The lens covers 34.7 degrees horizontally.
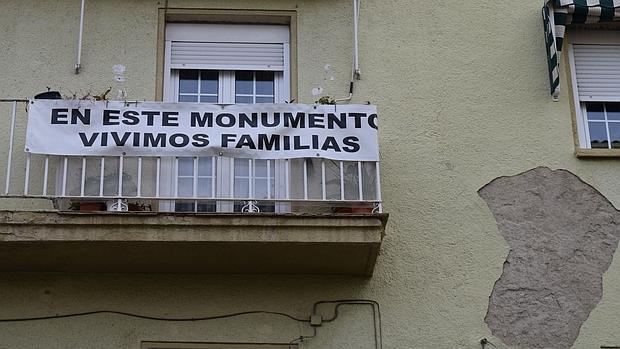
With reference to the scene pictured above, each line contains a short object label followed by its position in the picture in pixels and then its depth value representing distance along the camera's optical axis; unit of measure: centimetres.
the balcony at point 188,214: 833
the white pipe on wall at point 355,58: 985
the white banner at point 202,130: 882
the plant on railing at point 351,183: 870
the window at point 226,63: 1008
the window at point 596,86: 1005
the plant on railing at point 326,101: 927
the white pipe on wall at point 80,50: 984
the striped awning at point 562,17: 987
